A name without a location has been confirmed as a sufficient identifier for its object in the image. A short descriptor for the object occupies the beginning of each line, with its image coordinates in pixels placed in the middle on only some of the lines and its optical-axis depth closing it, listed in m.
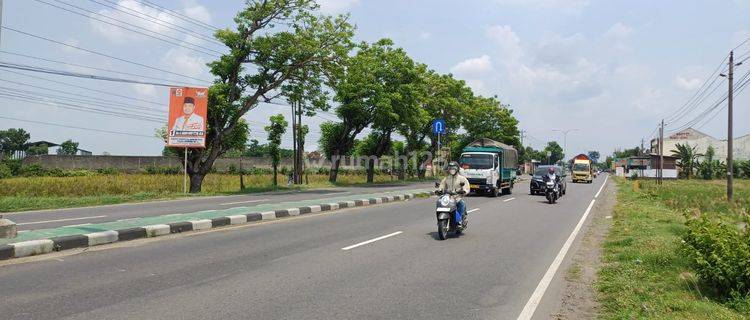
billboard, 25.70
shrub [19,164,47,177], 39.96
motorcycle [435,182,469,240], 10.91
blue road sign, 33.08
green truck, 25.77
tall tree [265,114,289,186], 36.47
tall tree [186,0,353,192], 27.88
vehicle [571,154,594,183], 53.12
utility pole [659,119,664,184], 49.31
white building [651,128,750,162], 81.31
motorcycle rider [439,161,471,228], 11.45
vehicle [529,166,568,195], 27.70
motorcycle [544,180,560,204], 22.28
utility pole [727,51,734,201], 26.97
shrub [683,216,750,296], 6.18
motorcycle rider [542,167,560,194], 22.73
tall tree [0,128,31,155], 80.15
